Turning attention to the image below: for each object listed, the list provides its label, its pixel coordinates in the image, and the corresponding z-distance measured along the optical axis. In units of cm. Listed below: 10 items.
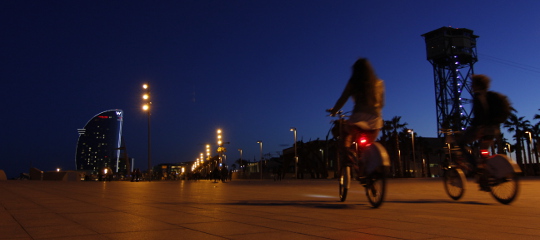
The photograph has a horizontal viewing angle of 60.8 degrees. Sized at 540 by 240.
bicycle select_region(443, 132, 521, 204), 640
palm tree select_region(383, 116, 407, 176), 6489
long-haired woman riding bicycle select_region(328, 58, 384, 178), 618
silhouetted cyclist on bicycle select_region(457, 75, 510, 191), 685
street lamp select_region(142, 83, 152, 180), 2722
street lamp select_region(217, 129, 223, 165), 4952
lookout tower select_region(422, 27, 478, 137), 9447
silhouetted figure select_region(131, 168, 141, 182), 3842
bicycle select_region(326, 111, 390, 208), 582
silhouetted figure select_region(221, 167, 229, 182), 3391
